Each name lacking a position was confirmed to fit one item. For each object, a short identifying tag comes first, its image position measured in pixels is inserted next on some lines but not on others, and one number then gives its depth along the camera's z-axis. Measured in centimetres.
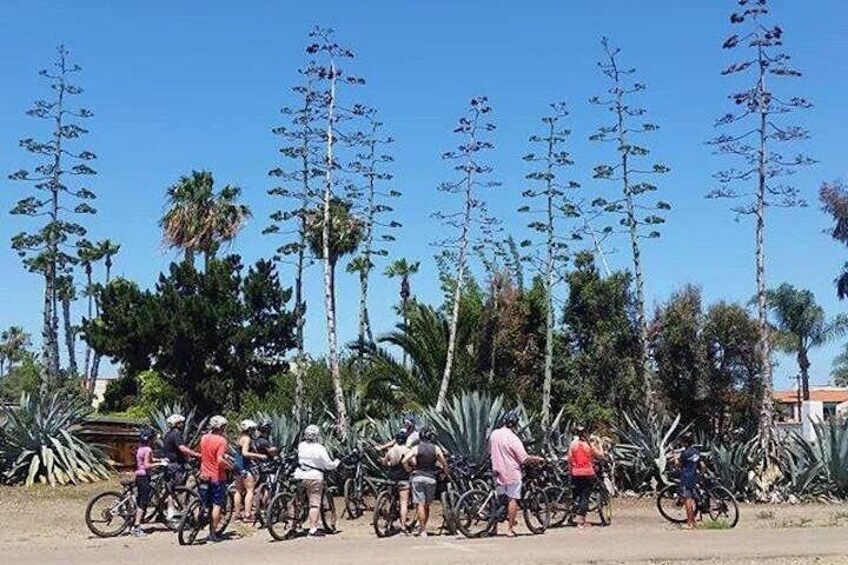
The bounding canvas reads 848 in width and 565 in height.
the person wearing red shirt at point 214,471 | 1377
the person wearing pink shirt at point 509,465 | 1476
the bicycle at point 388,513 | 1504
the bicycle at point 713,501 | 1695
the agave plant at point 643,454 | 2192
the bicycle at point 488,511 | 1485
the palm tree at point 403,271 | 5902
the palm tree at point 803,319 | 6756
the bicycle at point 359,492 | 1762
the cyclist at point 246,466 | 1562
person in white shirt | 1473
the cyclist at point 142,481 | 1488
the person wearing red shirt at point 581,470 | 1608
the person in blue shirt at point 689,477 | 1631
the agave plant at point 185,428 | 2288
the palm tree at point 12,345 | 9769
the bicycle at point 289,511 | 1462
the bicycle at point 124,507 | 1484
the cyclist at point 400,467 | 1496
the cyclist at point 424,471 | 1442
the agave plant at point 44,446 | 2359
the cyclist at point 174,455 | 1523
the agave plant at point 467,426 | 1848
